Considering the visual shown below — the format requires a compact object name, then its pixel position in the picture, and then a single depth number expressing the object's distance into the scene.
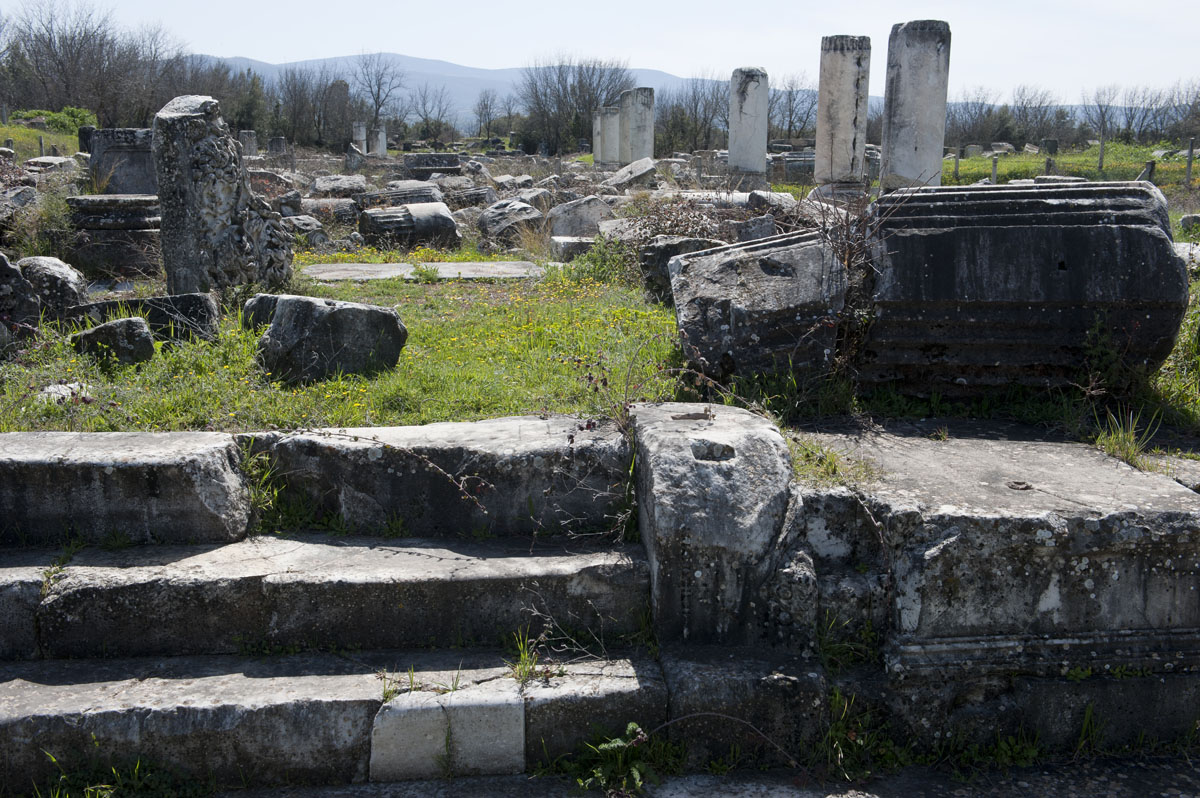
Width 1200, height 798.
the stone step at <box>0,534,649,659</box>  2.97
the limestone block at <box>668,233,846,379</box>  3.92
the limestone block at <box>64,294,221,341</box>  5.14
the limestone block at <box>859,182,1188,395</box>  3.75
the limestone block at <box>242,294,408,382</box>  4.63
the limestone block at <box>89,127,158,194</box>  12.32
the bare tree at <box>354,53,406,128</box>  56.72
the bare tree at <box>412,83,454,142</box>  49.84
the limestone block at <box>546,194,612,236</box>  11.70
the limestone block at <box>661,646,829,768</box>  2.74
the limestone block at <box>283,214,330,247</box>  11.27
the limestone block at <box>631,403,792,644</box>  2.91
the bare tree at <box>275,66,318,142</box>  43.28
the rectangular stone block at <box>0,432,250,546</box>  3.21
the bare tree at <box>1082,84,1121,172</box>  38.97
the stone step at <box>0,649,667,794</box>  2.64
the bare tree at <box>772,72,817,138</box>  42.09
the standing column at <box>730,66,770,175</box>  21.02
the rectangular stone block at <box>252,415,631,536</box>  3.40
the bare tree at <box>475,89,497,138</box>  54.84
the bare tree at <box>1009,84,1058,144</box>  40.34
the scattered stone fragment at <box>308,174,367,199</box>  17.69
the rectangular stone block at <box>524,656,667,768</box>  2.74
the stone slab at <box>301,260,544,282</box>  8.33
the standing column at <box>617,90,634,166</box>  28.45
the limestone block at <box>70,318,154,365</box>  4.71
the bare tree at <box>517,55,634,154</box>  43.09
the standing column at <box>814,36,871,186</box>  17.03
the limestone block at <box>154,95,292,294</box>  6.43
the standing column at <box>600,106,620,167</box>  30.34
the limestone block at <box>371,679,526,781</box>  2.69
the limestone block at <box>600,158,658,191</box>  19.66
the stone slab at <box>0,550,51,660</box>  2.94
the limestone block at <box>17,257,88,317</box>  5.67
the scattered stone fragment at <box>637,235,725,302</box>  7.08
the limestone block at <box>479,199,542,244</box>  11.66
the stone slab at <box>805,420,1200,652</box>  2.83
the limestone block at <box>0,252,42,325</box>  5.11
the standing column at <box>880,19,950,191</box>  13.62
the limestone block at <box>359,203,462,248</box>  11.52
